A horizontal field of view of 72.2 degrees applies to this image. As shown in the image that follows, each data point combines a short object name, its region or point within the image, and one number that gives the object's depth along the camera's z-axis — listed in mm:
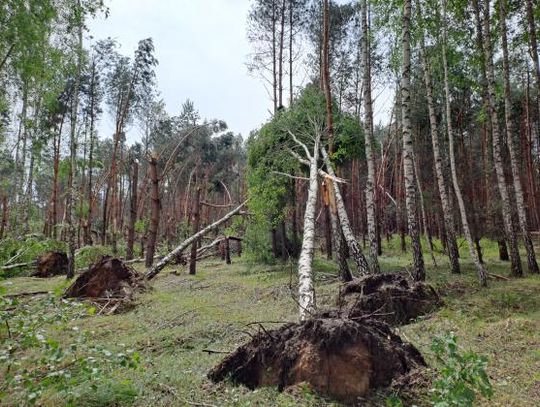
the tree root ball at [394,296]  6477
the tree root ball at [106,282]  8953
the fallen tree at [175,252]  11634
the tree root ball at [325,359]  3537
